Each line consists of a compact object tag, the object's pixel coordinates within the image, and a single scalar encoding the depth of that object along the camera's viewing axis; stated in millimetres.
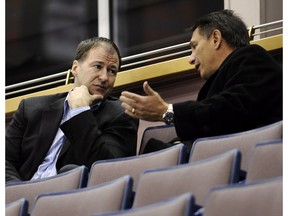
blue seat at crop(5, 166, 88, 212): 7375
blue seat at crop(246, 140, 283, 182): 6804
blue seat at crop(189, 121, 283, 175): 7111
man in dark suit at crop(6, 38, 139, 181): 7924
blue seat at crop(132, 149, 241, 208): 6851
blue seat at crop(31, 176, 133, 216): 6958
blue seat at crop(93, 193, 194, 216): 6560
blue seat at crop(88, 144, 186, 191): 7250
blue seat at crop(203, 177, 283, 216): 6490
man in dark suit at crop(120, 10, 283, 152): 7587
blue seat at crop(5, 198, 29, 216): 7144
